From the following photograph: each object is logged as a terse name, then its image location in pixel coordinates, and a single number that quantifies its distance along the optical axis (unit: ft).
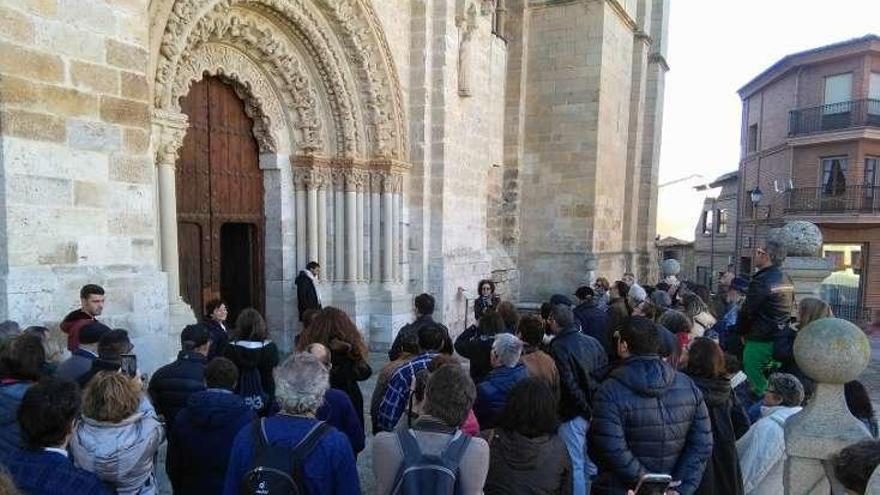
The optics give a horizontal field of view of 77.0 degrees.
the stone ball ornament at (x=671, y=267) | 32.29
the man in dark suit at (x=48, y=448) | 5.79
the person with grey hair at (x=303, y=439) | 6.17
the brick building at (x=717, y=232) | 91.30
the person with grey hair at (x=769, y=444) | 9.43
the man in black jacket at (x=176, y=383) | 9.96
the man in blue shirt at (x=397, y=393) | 9.84
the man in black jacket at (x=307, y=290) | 24.53
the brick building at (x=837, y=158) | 64.44
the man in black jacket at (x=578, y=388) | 11.10
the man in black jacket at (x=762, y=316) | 14.57
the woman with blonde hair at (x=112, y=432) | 6.95
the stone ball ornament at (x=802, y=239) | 18.10
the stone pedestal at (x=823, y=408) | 8.06
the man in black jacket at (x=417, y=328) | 10.89
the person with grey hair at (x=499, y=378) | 9.79
